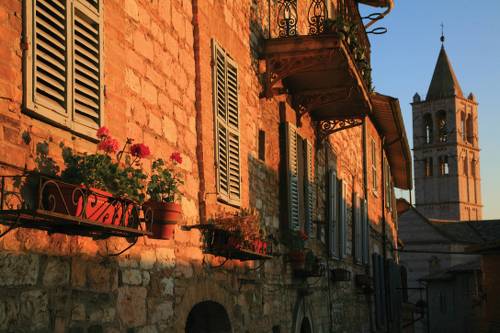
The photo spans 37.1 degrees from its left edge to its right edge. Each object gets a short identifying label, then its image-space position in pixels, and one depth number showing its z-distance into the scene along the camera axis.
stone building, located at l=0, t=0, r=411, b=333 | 4.32
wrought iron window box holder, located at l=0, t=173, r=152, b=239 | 4.05
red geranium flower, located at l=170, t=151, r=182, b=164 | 5.92
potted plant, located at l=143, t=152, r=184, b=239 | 5.67
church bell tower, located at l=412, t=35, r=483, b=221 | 91.25
